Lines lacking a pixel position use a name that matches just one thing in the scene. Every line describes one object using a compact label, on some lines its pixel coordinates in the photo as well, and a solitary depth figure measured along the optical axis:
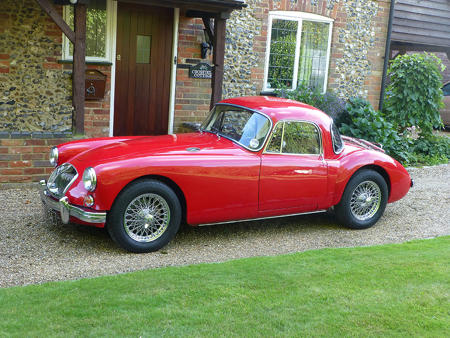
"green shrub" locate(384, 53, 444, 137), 11.86
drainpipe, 13.24
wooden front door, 10.46
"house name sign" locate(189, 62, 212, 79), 10.77
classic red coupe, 5.37
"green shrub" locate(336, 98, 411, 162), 11.20
